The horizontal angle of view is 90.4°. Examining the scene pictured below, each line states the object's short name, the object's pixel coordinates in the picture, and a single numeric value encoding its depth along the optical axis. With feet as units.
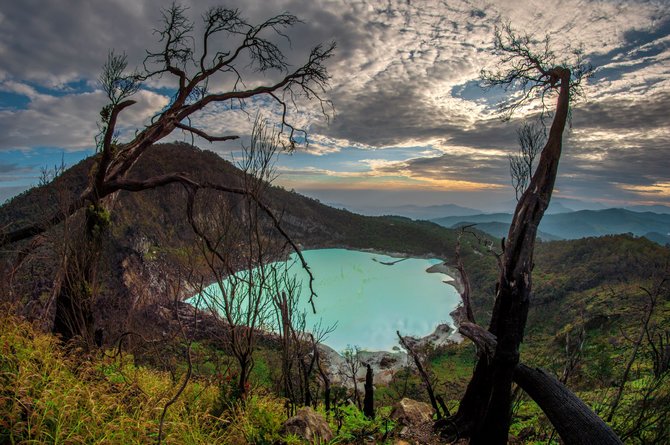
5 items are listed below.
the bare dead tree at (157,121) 16.19
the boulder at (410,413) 17.33
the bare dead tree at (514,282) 11.08
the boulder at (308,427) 12.39
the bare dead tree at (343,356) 106.19
